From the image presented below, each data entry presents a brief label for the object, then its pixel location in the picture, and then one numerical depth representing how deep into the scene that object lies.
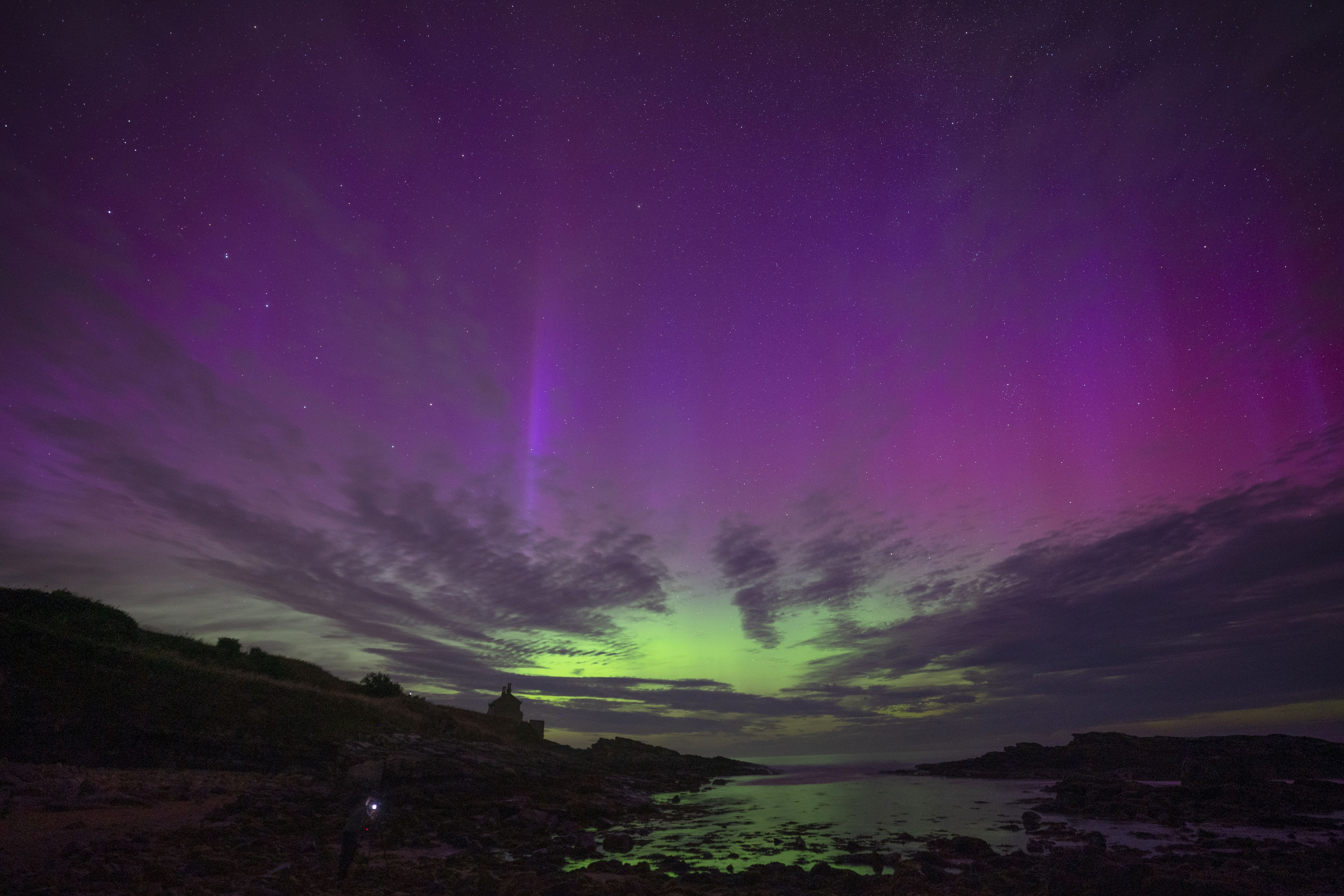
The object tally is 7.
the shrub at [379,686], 58.86
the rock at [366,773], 25.81
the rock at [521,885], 13.03
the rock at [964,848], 20.25
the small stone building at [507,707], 74.56
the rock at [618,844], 22.52
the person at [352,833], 13.80
